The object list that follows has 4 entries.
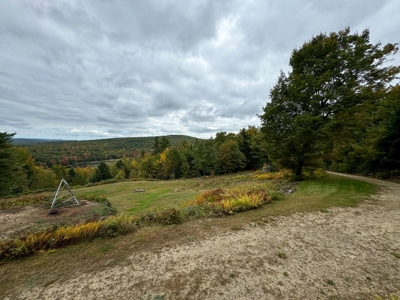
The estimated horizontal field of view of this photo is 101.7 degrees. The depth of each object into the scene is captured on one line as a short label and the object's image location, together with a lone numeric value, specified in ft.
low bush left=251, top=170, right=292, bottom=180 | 52.23
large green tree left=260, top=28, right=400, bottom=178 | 35.24
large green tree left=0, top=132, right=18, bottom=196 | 71.56
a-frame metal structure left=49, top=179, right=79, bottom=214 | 30.81
